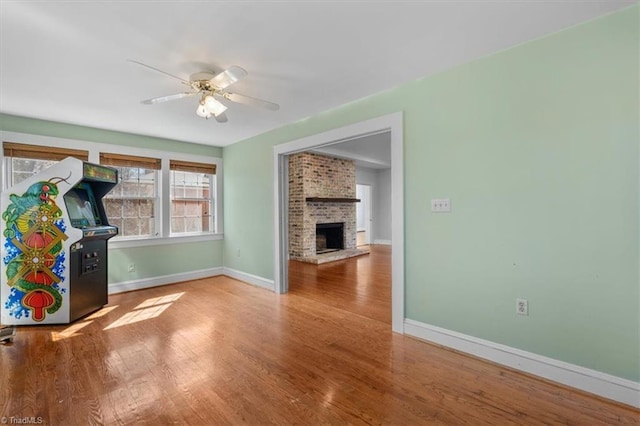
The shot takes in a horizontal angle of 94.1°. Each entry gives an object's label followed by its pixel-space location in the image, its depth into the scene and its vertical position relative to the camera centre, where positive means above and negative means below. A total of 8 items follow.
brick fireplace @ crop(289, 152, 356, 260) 7.01 +0.31
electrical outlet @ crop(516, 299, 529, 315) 2.19 -0.71
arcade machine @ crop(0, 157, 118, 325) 3.07 -0.36
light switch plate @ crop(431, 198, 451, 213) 2.58 +0.05
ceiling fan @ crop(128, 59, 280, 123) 2.36 +0.99
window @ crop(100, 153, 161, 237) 4.38 +0.25
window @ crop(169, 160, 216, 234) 4.99 +0.27
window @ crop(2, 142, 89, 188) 3.58 +0.70
